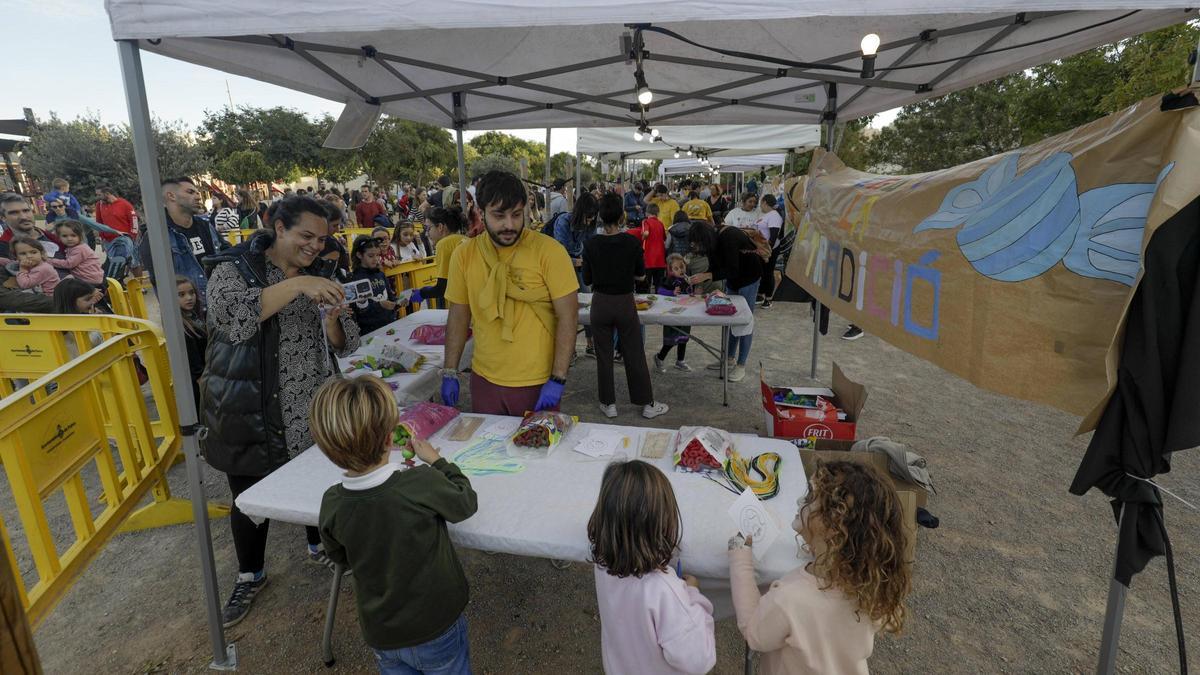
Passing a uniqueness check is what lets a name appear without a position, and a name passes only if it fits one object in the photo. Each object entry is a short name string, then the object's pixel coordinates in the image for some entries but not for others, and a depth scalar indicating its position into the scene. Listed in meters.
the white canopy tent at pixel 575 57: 1.90
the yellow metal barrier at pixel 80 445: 2.29
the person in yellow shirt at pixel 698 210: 10.43
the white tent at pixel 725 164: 17.14
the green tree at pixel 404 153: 34.50
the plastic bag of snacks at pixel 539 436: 2.40
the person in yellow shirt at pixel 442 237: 5.26
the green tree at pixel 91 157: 24.23
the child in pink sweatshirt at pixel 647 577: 1.51
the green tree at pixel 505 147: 52.25
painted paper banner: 1.44
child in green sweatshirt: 1.61
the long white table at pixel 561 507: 1.80
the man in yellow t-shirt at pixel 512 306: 2.70
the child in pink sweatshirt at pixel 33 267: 5.73
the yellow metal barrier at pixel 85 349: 3.51
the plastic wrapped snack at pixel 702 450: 2.23
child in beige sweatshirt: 1.45
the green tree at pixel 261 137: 31.89
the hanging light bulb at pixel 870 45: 3.42
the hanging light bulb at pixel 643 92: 3.64
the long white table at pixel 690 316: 4.85
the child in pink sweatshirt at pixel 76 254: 6.32
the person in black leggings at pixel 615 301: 4.56
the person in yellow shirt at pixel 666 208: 10.42
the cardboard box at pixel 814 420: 3.73
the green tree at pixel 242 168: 29.16
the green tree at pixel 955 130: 19.20
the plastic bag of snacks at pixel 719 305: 4.93
